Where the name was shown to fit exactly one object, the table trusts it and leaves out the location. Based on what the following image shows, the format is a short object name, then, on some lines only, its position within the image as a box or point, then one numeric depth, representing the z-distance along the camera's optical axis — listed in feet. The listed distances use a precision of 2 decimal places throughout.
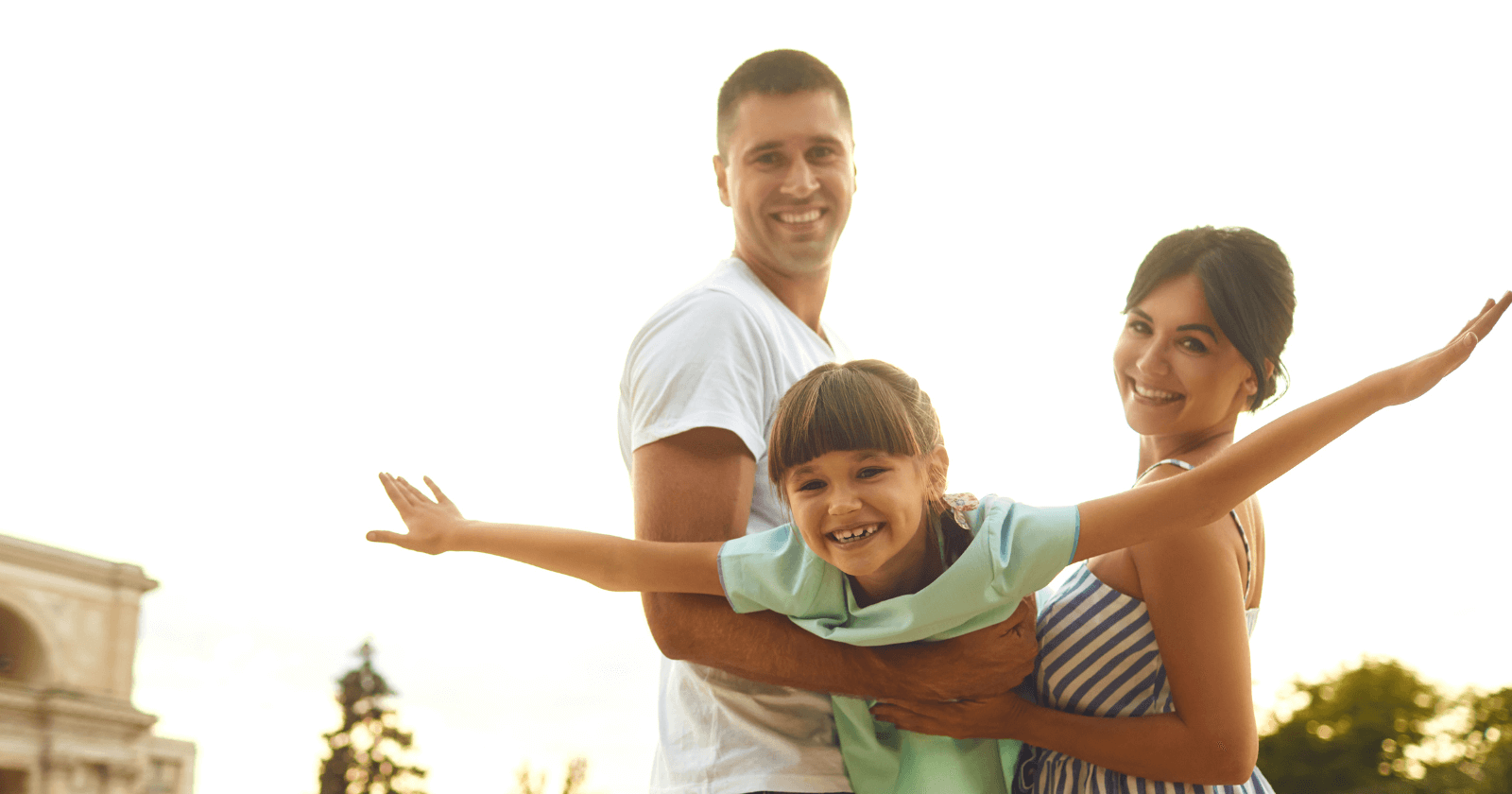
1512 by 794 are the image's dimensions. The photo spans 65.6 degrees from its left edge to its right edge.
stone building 78.89
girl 8.84
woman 9.14
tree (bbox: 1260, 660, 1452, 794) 64.90
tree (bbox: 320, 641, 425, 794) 79.97
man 9.32
